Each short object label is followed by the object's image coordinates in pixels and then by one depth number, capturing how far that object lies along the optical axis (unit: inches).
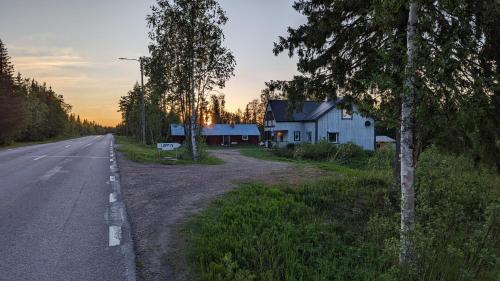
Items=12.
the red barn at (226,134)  2610.7
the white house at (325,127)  1690.5
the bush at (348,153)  1258.9
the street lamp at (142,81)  1424.7
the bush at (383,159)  443.1
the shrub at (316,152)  1312.7
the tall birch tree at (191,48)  887.1
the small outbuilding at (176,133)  2577.0
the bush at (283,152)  1456.7
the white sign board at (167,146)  860.0
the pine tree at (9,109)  1790.1
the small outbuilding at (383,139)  2400.1
